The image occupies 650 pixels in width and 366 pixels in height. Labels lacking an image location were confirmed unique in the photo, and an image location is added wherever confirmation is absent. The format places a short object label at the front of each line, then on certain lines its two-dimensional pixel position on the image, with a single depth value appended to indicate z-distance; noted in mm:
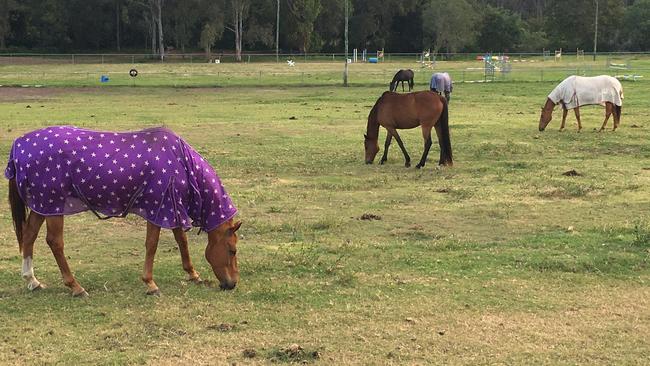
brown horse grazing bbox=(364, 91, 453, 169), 12219
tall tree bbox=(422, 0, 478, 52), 86750
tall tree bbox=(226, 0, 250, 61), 79375
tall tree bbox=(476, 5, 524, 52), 92938
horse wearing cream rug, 17938
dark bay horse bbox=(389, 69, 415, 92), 33894
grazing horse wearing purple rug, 5621
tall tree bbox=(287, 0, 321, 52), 83125
